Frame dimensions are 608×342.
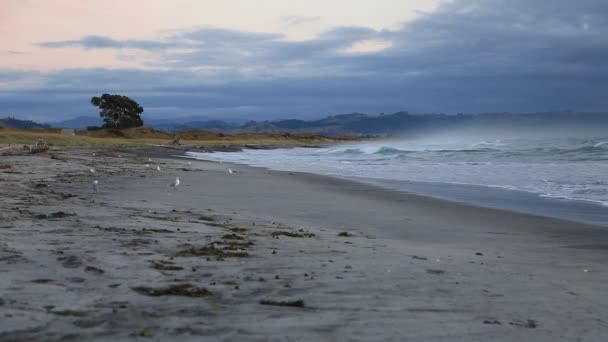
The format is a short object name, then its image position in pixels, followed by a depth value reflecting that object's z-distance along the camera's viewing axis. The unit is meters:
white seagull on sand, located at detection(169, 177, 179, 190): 14.48
